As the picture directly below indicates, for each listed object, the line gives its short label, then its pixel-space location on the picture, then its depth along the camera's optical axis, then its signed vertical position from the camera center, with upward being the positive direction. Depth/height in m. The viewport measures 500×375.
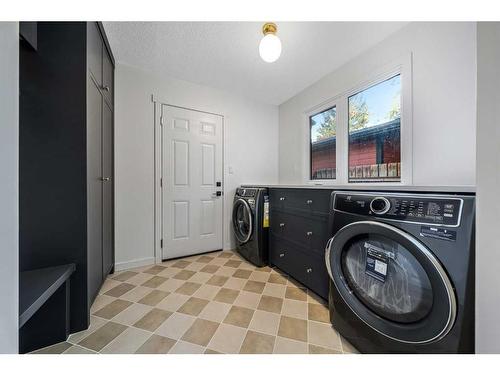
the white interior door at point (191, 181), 2.29 +0.07
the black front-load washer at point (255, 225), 2.09 -0.44
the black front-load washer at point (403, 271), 0.69 -0.38
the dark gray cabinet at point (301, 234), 1.44 -0.42
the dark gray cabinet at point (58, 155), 1.11 +0.19
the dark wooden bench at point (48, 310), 0.99 -0.71
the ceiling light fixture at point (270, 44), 1.43 +1.08
